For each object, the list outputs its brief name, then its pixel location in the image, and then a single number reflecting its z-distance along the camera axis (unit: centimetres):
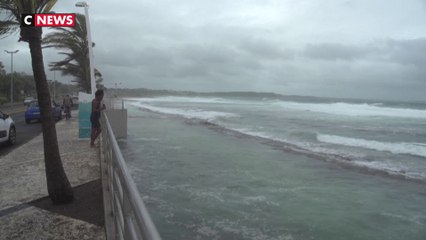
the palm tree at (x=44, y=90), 538
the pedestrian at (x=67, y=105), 2330
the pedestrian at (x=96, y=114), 1106
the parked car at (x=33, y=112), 2336
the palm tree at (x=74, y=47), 2017
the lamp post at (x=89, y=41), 1482
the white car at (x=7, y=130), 1289
